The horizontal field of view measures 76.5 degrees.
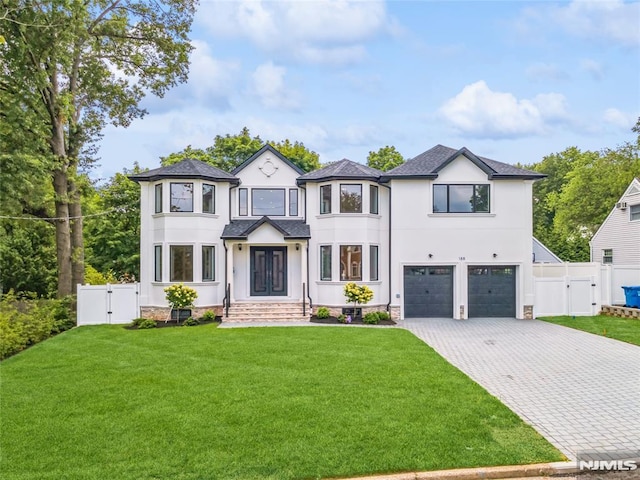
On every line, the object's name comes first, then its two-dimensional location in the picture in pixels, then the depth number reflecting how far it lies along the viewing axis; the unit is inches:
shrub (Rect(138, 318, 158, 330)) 583.8
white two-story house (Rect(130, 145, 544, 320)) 645.3
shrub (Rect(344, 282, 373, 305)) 628.1
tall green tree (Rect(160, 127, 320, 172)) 1071.0
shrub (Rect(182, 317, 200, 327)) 602.2
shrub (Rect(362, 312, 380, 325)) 606.5
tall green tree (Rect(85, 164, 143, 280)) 909.2
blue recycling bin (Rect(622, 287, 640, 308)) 636.7
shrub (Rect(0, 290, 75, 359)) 468.4
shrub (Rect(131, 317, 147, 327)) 594.7
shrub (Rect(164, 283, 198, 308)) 609.9
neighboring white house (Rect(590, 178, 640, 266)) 801.6
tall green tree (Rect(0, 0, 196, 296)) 577.0
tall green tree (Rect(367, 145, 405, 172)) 1297.4
